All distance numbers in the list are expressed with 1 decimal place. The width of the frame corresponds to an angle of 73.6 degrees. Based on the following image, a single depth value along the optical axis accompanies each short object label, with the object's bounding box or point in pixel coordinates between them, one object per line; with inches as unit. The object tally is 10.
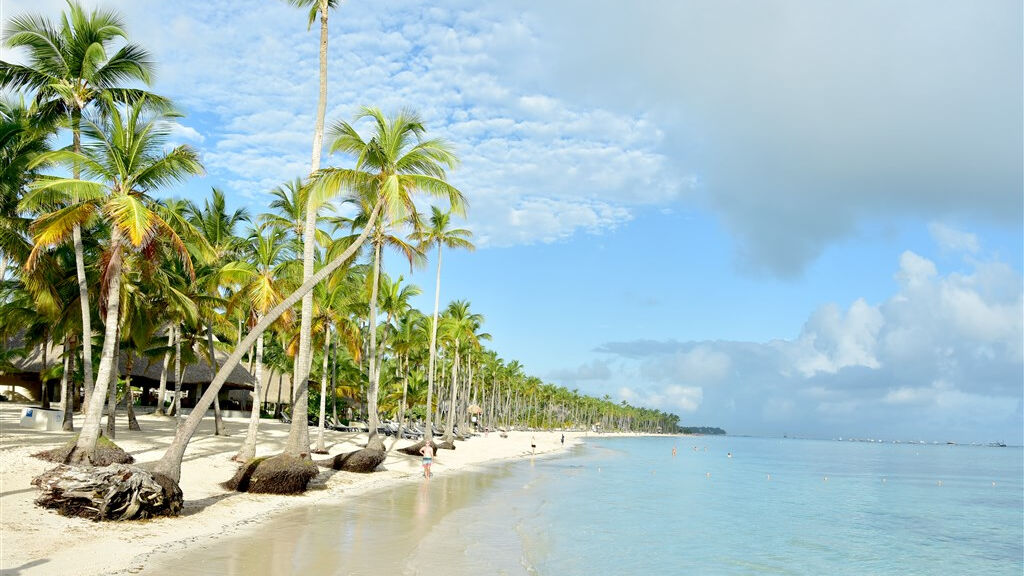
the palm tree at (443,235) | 1556.2
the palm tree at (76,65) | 702.5
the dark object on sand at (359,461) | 1005.2
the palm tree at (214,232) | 1120.2
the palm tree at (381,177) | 733.9
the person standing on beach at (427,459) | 1093.8
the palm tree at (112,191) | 637.3
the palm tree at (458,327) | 2028.8
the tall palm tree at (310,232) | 800.9
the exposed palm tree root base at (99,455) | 647.1
